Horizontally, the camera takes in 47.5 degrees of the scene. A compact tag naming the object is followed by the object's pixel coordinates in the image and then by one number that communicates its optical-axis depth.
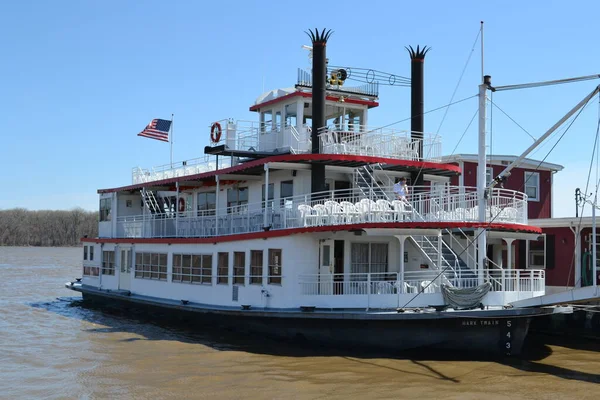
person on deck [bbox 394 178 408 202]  19.12
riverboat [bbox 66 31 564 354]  17.25
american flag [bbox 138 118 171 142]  32.03
